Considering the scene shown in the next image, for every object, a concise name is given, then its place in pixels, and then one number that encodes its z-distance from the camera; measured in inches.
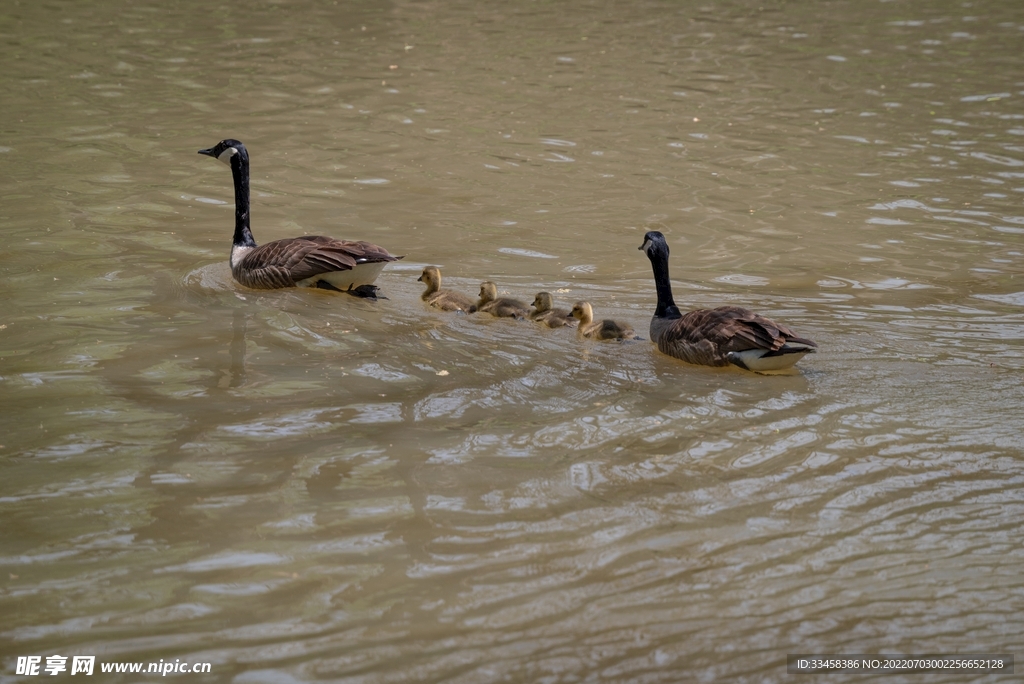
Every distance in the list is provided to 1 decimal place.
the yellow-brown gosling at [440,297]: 770.2
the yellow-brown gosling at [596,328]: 716.0
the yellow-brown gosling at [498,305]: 754.8
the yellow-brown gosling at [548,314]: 738.8
